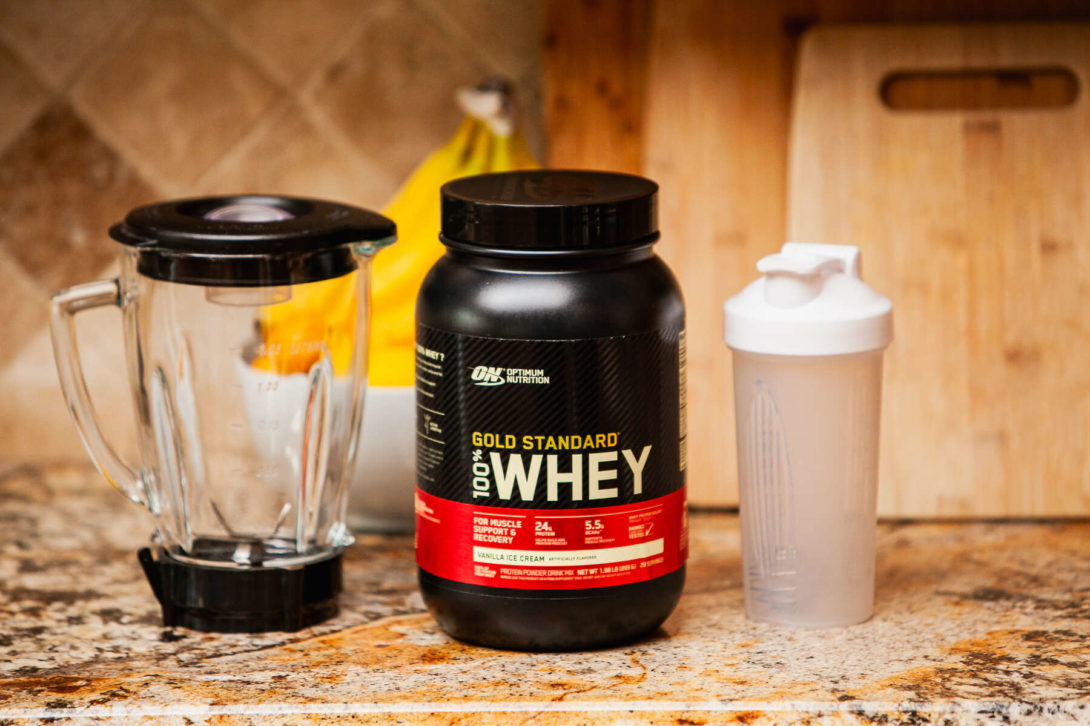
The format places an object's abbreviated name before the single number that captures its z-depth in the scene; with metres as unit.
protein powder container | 1.33
